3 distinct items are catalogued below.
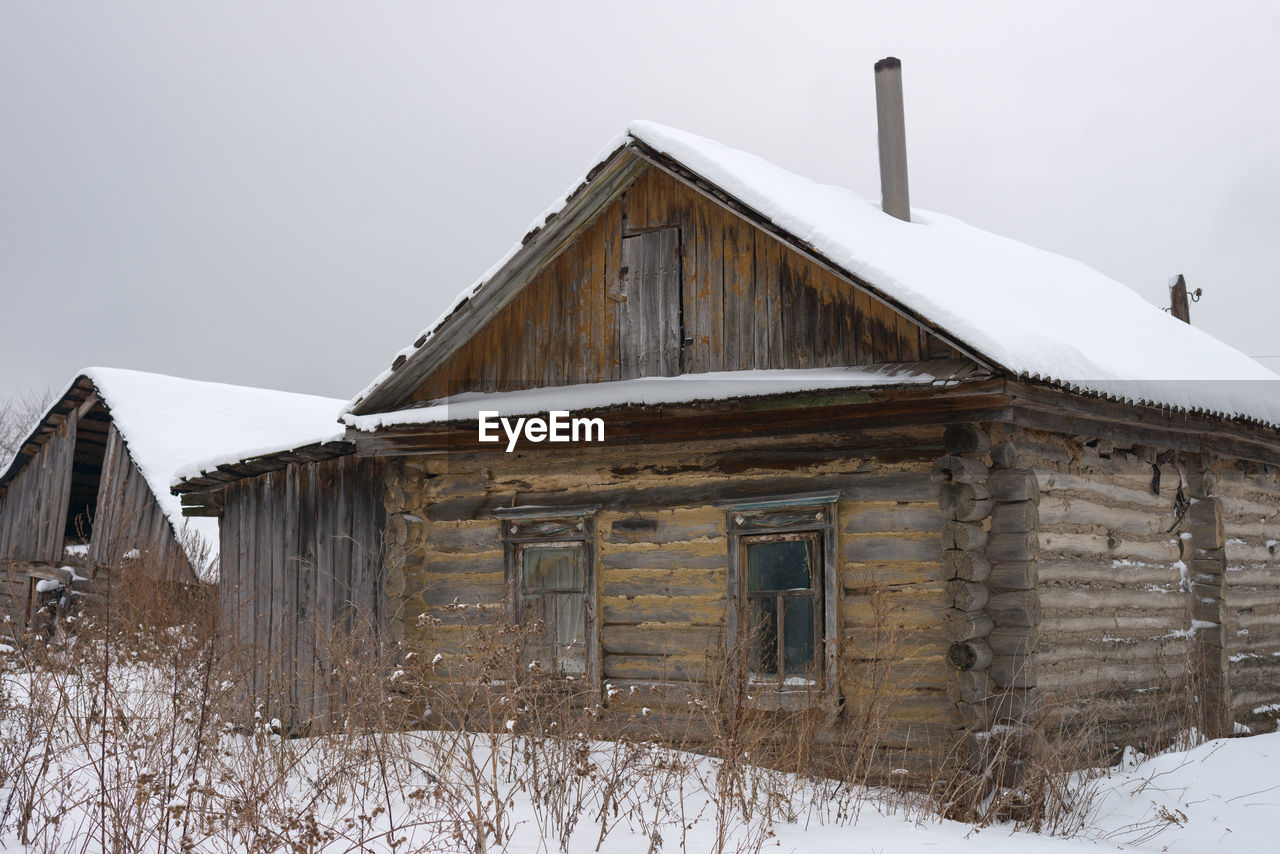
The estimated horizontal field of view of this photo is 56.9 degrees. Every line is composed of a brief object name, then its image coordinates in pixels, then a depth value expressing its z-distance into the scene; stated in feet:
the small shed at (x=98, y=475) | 63.41
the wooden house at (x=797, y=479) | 27.04
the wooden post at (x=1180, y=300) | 55.21
